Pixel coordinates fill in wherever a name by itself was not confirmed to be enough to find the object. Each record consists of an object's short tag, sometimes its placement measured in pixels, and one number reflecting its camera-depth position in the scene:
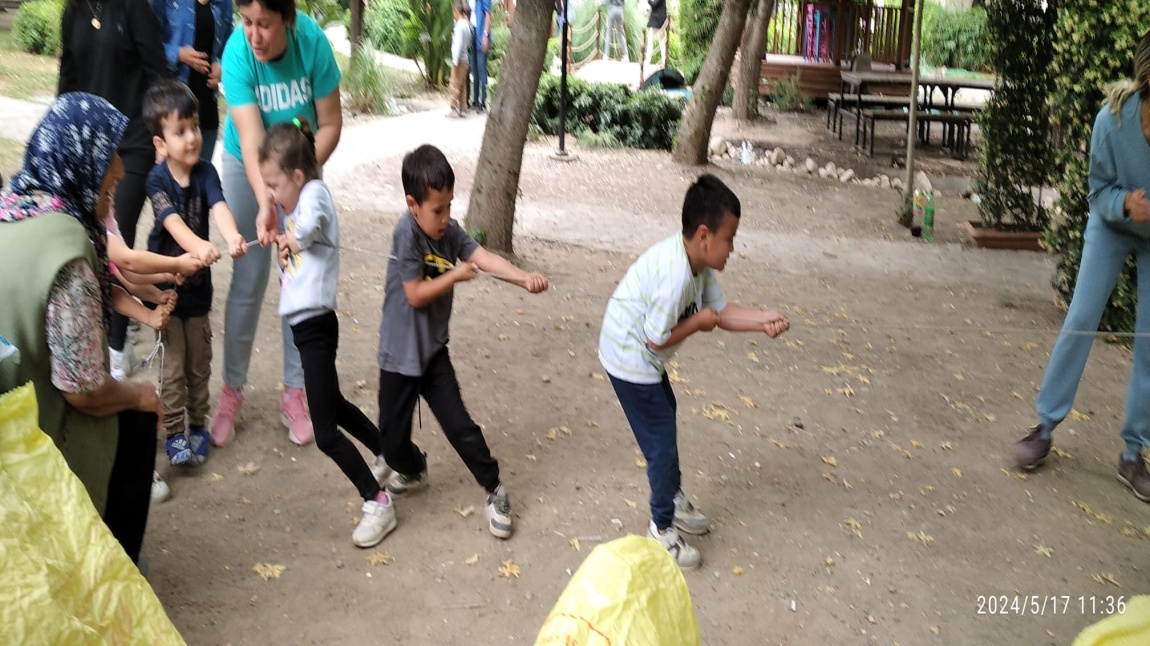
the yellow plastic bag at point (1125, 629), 1.74
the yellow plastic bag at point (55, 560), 2.02
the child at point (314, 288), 3.56
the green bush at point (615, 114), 13.48
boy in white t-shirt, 3.26
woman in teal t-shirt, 4.06
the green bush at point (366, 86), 14.06
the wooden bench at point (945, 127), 13.59
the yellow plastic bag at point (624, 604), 1.69
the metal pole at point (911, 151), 9.62
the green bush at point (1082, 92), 6.18
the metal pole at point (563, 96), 11.13
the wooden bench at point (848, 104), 15.20
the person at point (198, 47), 4.84
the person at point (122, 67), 4.46
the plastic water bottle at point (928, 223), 9.13
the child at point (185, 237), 3.78
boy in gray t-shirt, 3.44
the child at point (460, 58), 14.81
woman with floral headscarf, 2.50
